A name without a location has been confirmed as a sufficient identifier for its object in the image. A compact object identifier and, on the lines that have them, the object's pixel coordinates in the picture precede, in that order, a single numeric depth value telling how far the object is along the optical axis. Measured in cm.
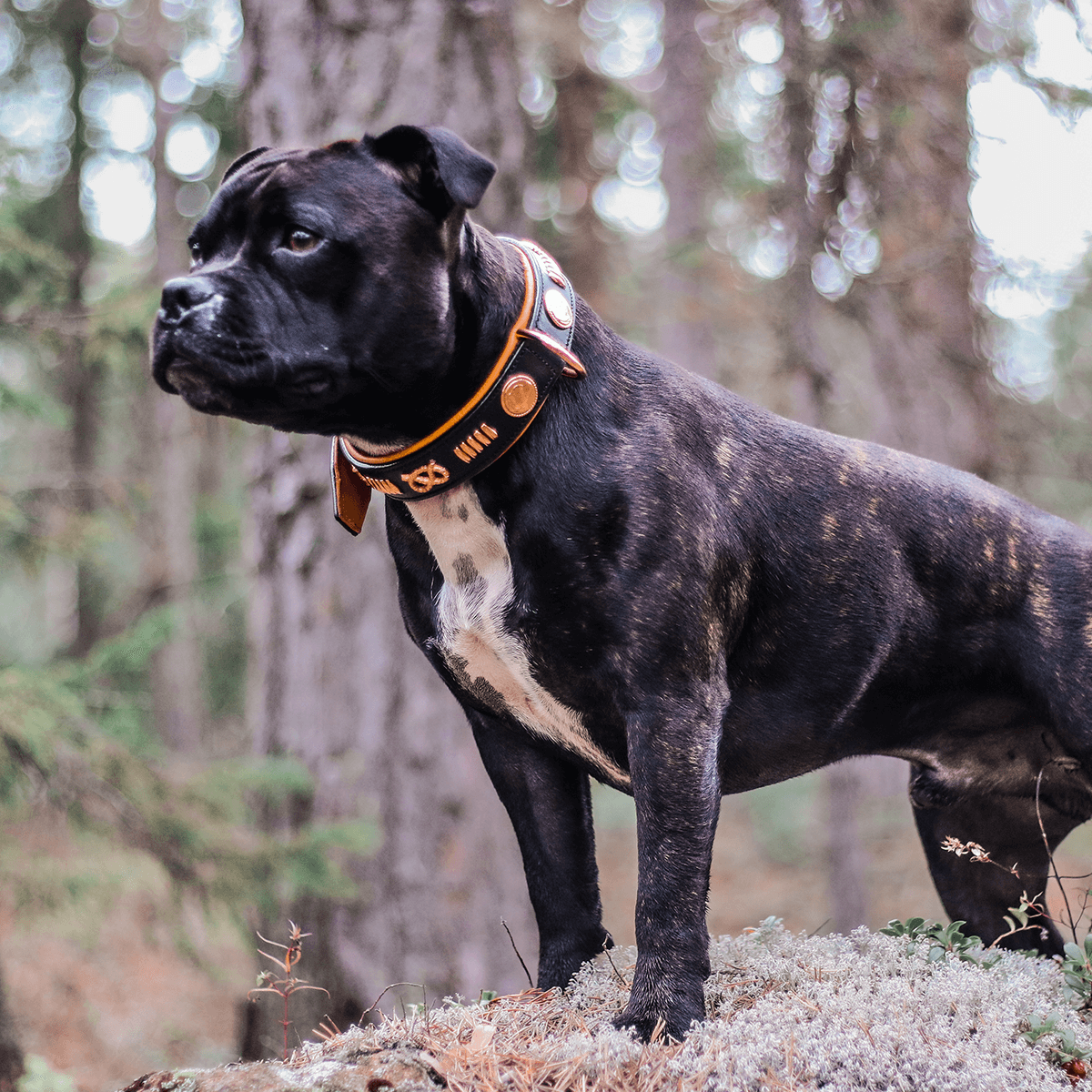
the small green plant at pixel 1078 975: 290
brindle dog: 254
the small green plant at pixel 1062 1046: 256
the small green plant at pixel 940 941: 306
